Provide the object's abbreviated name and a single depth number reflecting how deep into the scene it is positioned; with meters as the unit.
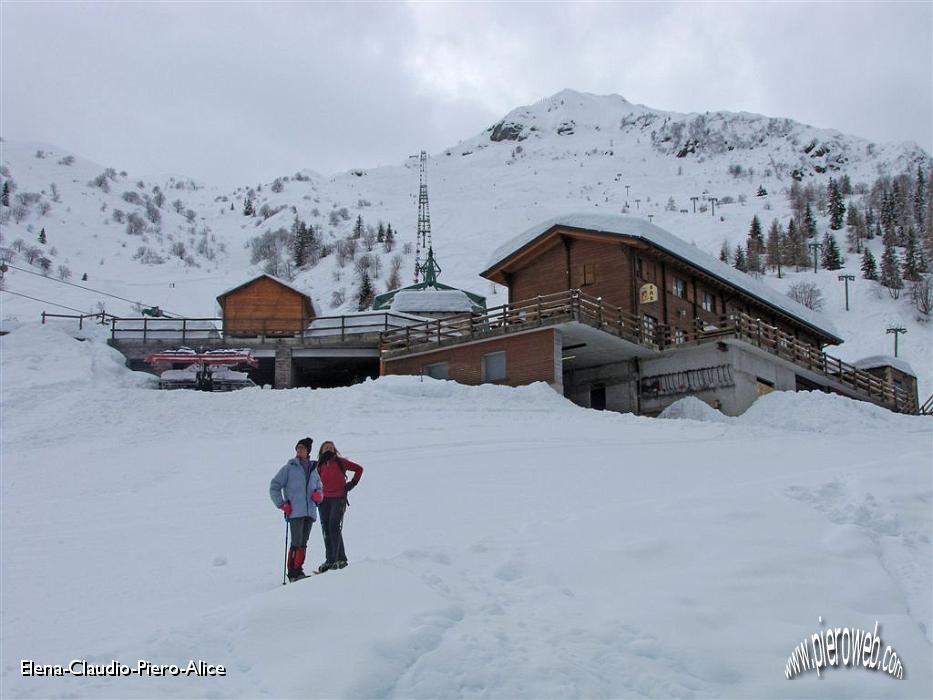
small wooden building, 36.03
